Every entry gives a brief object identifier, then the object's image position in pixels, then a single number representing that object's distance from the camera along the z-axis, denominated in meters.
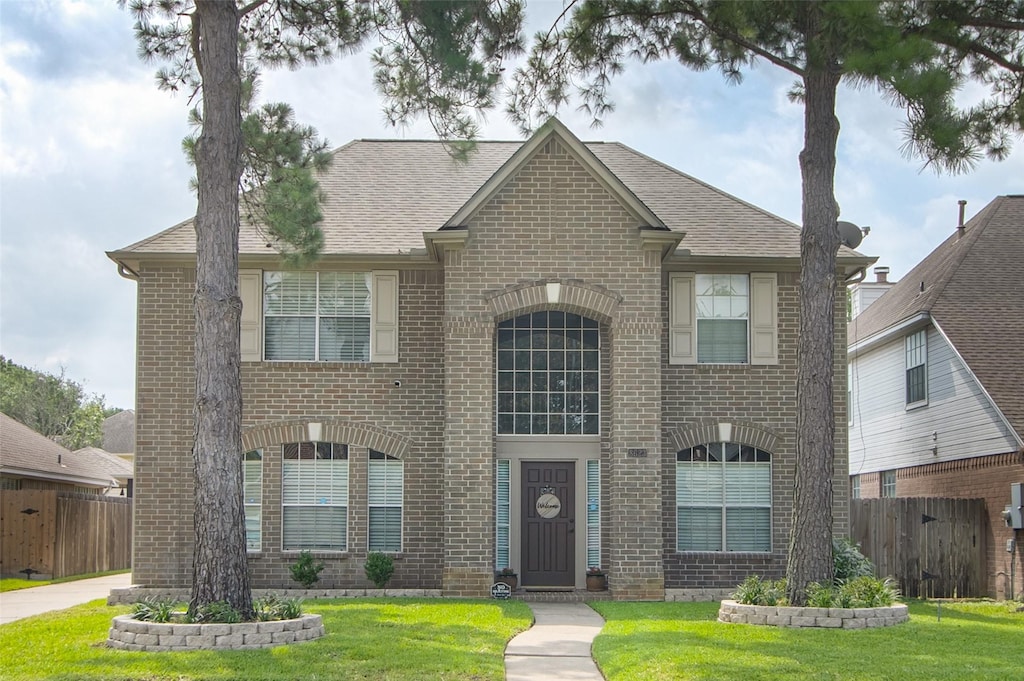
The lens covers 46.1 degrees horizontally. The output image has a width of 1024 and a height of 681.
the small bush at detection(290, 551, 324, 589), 19.73
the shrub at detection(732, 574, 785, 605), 15.44
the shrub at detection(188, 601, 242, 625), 12.83
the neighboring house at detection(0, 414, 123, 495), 29.73
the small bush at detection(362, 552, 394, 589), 19.66
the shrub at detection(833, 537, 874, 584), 17.98
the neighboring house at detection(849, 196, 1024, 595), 20.59
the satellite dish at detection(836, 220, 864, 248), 22.03
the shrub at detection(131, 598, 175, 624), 13.00
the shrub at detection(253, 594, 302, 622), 13.34
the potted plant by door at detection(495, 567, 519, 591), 19.41
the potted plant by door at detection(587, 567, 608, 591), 19.67
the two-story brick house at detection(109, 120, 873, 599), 19.67
